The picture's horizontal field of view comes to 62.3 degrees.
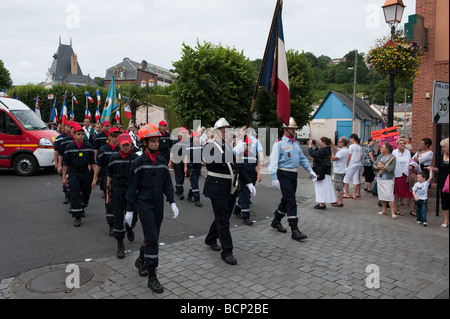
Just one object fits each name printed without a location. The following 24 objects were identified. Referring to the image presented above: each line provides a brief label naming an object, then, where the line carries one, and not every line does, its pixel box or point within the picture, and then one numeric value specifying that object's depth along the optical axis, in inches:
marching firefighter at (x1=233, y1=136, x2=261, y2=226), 314.2
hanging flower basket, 394.9
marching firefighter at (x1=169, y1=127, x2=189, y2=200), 402.3
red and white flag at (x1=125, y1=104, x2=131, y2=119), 844.6
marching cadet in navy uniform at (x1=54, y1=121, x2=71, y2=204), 348.5
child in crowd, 317.4
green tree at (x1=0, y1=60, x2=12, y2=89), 1853.8
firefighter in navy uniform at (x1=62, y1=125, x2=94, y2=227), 291.3
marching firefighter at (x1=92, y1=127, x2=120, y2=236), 277.1
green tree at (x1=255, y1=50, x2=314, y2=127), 1097.3
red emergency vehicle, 532.4
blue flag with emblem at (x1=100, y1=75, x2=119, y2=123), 547.7
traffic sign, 287.4
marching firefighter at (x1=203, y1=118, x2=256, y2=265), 218.1
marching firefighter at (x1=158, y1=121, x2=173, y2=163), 401.1
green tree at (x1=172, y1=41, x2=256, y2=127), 946.1
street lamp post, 388.5
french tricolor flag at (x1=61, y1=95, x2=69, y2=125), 756.3
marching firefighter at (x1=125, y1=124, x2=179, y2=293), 181.8
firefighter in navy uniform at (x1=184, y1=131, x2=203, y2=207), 381.4
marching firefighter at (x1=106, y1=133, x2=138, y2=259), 227.5
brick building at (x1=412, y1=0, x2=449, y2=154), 446.0
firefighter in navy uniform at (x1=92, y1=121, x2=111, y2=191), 364.5
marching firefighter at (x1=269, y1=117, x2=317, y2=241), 265.4
